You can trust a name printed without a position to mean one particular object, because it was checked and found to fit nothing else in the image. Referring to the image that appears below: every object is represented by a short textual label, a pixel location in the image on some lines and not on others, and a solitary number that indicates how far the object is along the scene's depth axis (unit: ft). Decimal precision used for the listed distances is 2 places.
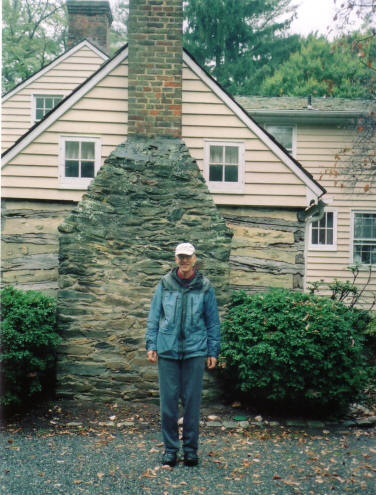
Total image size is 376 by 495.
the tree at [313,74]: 78.28
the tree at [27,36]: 69.05
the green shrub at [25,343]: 21.08
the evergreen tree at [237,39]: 83.71
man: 16.39
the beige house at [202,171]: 30.73
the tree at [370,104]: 33.91
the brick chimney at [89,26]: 47.29
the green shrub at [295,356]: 22.13
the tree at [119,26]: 93.92
